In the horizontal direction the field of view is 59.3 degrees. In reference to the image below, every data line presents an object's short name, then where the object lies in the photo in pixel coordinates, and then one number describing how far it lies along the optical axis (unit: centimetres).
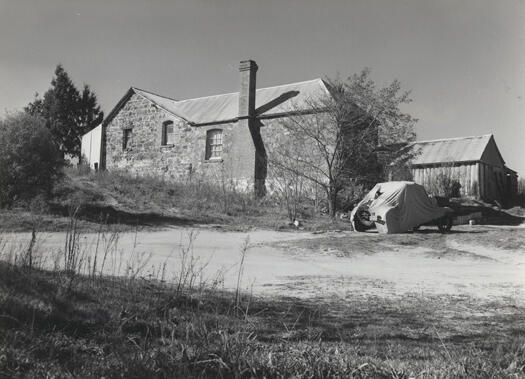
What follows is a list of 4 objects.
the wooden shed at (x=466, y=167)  2834
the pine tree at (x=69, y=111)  3644
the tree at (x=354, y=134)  2173
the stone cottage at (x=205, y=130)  2712
